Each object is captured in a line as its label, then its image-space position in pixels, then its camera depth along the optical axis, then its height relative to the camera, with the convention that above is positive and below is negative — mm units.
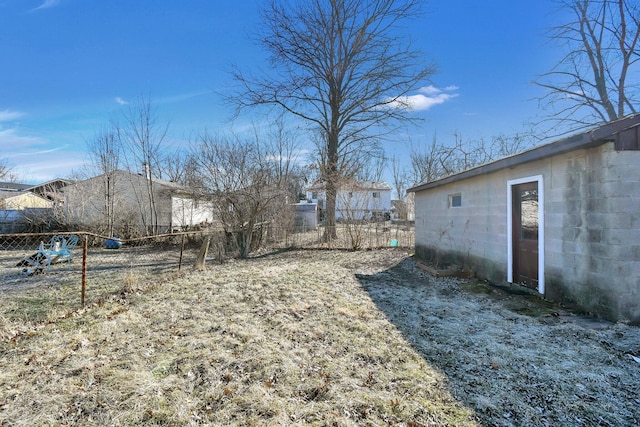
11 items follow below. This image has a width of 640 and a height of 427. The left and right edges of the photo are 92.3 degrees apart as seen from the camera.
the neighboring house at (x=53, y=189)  15211 +2208
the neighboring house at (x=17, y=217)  14037 +97
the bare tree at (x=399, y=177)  25625 +3346
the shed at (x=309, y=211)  20262 +405
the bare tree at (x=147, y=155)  14078 +3050
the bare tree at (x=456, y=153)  18388 +4111
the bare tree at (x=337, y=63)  14570 +7470
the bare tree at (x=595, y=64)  12453 +6318
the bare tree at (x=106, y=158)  14062 +2820
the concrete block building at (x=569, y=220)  3799 -58
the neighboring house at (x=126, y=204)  13742 +713
